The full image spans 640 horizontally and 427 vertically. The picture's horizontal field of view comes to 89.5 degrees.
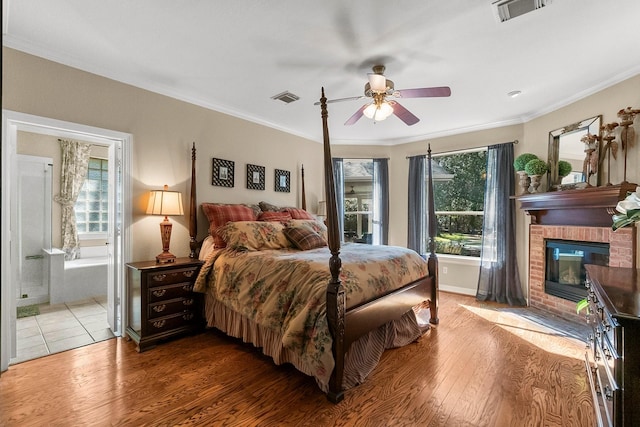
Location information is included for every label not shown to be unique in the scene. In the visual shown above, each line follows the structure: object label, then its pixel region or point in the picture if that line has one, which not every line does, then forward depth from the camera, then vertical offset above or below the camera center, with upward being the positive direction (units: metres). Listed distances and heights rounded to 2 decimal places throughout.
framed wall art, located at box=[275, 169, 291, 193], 4.87 +0.51
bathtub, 4.30 -0.94
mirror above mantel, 3.46 +0.72
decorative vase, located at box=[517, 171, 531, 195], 4.19 +0.44
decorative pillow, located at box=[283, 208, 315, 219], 4.60 +0.02
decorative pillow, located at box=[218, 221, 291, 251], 3.36 -0.23
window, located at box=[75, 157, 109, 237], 5.49 +0.23
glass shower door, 4.30 -0.17
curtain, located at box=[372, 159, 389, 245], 5.71 +0.23
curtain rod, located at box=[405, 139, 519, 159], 4.54 +1.00
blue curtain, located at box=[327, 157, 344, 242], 5.70 +0.65
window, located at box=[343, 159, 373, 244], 5.90 +0.28
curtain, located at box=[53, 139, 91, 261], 5.04 +0.38
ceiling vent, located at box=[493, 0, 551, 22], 2.17 +1.43
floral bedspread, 2.34 -0.60
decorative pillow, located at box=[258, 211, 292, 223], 4.14 -0.03
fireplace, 3.22 -0.18
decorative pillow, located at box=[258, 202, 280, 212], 4.42 +0.10
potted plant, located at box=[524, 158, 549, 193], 4.00 +0.57
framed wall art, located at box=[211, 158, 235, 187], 4.04 +0.53
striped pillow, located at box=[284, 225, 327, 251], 3.58 -0.26
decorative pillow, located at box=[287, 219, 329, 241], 3.96 -0.13
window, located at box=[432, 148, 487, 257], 5.03 +0.24
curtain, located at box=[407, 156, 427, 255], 5.36 +0.16
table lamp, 3.25 +0.05
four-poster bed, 2.33 -0.66
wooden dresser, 1.42 -0.65
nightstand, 3.01 -0.85
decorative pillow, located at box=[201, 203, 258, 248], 3.57 -0.01
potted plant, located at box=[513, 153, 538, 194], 4.15 +0.62
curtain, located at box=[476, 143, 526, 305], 4.46 -0.30
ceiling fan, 2.79 +1.06
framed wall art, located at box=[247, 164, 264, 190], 4.45 +0.52
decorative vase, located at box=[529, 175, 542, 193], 4.07 +0.40
